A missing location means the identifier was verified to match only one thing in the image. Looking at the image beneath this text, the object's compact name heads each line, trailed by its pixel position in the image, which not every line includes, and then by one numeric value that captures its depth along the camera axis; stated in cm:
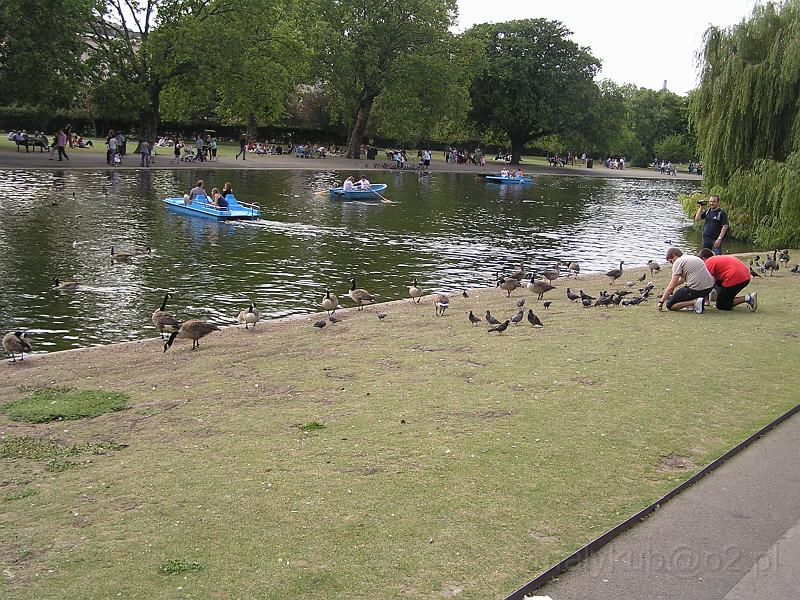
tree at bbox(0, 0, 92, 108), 4766
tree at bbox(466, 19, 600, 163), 9338
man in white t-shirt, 1597
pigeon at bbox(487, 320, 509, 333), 1476
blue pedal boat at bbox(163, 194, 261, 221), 3322
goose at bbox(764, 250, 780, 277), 2292
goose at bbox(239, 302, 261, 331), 1644
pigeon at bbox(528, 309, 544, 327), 1537
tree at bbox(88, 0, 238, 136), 5719
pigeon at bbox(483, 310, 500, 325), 1559
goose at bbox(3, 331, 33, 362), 1355
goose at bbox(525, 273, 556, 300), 1980
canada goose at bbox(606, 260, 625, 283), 2246
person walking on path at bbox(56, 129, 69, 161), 5131
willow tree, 3108
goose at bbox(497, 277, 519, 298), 2053
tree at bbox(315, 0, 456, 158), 7156
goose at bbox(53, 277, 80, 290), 1988
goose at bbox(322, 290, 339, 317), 1809
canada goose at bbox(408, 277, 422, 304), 1964
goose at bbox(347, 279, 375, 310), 1900
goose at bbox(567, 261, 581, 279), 2559
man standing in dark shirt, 1939
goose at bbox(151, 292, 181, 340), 1552
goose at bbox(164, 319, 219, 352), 1463
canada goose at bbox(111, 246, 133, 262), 2349
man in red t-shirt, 1614
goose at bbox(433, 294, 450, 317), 1756
